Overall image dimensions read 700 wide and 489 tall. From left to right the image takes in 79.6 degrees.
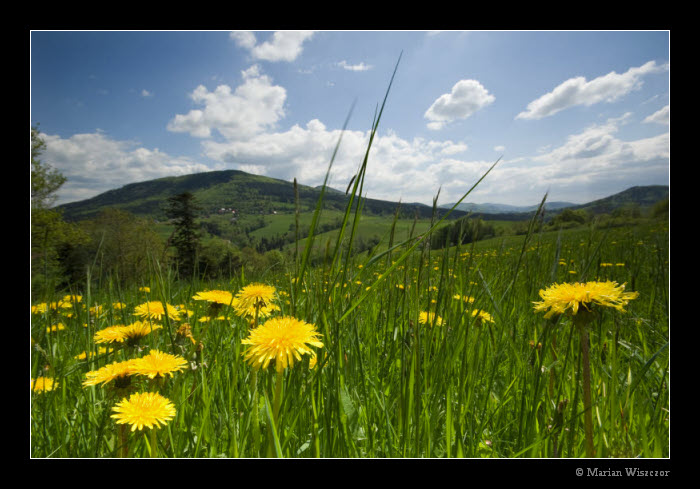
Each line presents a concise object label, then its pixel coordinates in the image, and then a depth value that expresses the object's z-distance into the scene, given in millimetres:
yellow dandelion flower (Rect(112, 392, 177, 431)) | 221
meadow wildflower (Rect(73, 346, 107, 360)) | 343
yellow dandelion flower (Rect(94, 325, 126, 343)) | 299
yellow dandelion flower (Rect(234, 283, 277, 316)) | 320
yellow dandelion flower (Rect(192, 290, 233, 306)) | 357
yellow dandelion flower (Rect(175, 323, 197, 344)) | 320
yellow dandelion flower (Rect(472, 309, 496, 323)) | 364
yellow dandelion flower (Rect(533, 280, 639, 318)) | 236
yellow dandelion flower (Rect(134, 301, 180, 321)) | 360
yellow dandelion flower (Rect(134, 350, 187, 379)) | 245
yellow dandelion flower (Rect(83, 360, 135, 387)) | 246
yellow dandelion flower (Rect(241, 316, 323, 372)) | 217
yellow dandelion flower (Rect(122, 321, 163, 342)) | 314
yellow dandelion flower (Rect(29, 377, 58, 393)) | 304
